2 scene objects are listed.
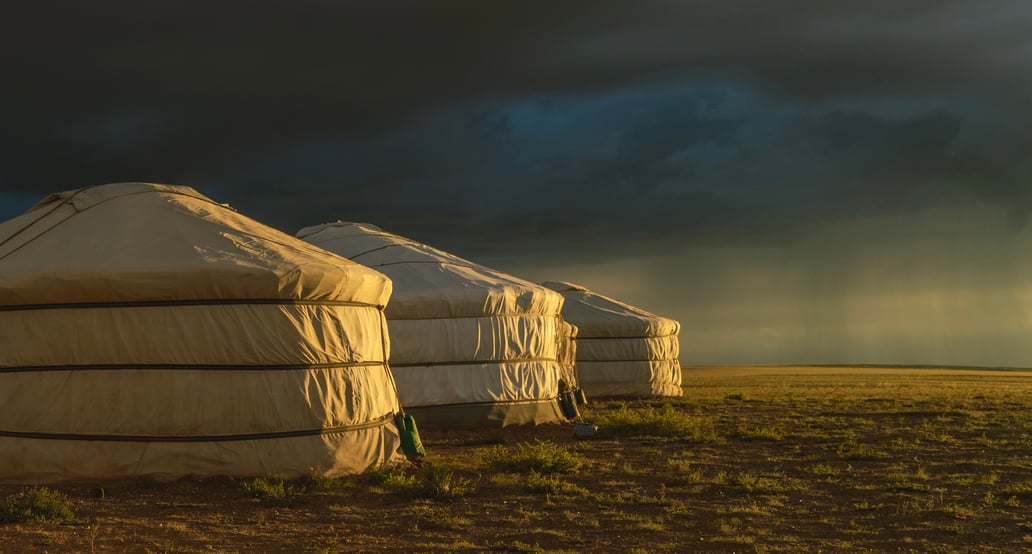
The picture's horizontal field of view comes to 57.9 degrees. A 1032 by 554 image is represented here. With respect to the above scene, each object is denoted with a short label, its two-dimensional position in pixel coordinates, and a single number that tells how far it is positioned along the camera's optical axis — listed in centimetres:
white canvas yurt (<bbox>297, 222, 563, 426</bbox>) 1192
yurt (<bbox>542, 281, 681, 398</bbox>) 1922
